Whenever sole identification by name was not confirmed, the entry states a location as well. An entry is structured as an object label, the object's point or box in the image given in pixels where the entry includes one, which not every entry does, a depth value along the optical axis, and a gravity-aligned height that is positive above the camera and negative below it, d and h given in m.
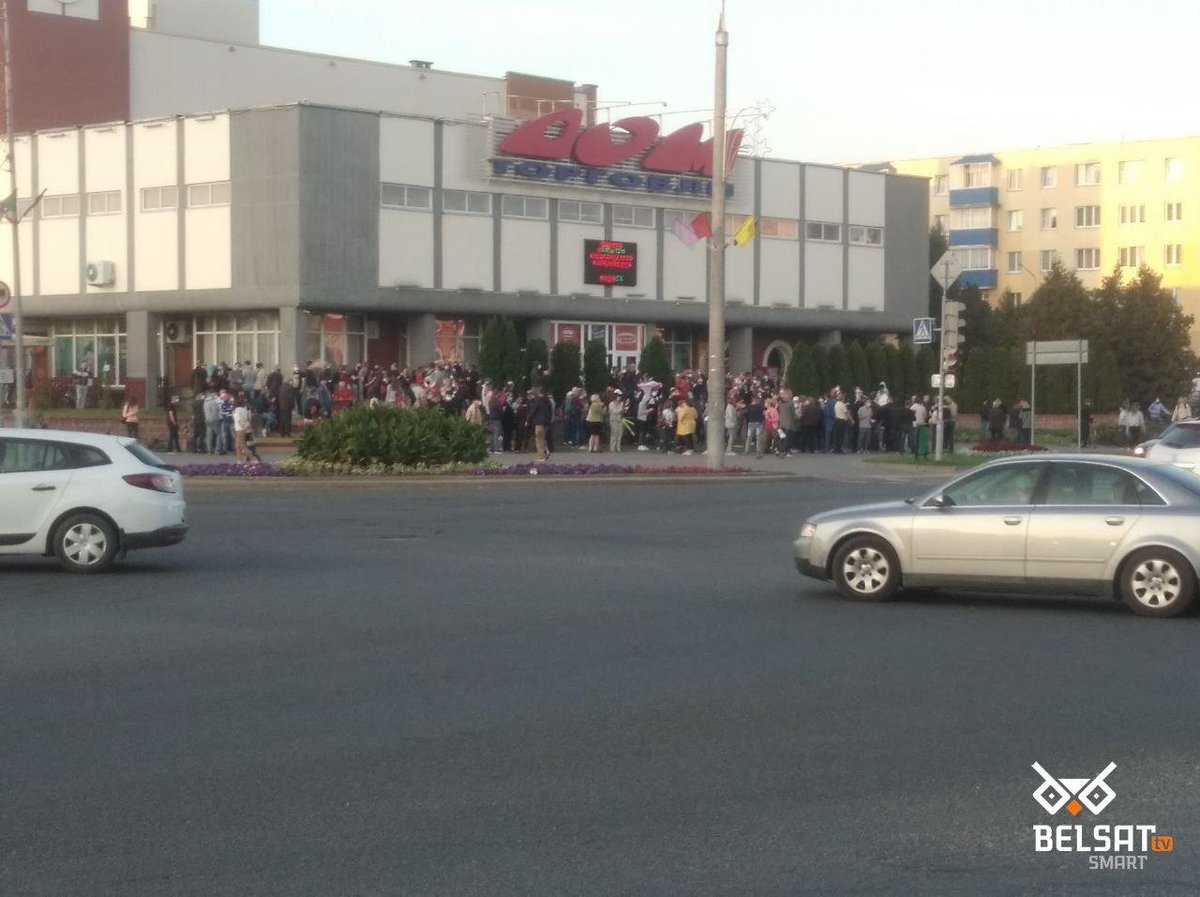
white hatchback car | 17.25 -1.11
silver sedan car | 14.04 -1.16
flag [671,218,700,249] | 60.12 +5.71
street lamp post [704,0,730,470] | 33.56 +1.36
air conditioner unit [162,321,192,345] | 56.00 +1.92
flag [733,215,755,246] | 34.40 +3.27
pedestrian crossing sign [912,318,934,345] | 38.16 +1.50
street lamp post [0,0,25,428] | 35.19 +1.52
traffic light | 35.81 +1.50
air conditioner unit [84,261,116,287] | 55.28 +3.78
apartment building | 99.25 +11.19
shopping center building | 52.28 +5.12
